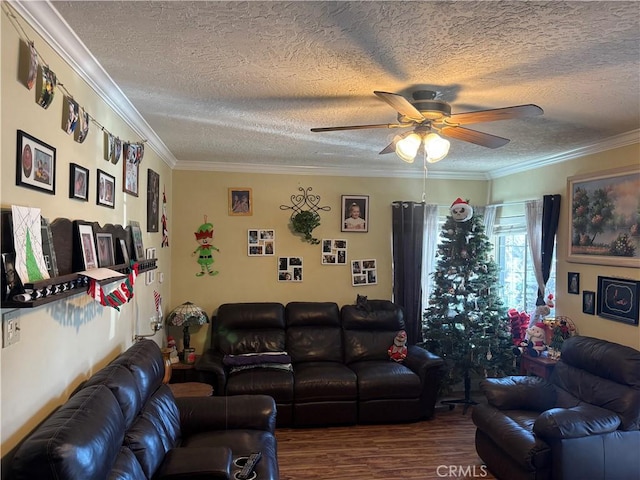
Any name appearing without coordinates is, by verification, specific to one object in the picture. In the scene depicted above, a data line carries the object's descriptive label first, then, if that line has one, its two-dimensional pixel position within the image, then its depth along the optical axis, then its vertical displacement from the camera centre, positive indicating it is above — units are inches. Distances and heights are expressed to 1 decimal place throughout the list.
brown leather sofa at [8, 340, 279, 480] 60.7 -39.2
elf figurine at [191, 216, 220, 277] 207.9 -3.1
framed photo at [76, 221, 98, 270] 88.7 -1.2
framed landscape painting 139.3 +9.0
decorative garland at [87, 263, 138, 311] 86.8 -11.1
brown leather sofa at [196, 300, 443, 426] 167.8 -49.6
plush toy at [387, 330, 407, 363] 190.1 -44.8
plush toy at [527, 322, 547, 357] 172.6 -37.0
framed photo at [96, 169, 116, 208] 103.6 +12.1
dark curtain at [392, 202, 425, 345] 214.5 -9.1
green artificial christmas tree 183.2 -27.4
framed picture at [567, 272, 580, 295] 163.9 -14.0
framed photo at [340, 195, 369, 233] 219.5 +14.3
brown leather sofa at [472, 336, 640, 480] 116.0 -48.9
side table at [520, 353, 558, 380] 163.0 -45.3
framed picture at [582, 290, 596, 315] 156.3 -20.1
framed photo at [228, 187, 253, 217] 210.5 +18.8
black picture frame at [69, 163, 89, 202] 87.5 +11.6
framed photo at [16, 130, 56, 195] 67.9 +12.1
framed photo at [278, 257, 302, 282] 213.8 -12.8
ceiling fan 98.4 +26.6
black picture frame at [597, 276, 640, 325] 138.3 -17.3
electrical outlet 63.6 -12.7
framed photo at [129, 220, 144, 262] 129.6 +0.2
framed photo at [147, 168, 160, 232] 155.3 +14.5
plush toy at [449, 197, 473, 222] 182.9 +13.1
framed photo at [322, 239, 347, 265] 217.9 -4.7
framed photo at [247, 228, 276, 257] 211.8 -0.2
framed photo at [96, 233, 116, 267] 99.7 -2.2
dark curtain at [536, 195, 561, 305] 174.4 +6.3
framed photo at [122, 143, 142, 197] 124.0 +20.9
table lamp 186.7 -31.7
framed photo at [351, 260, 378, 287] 219.9 -14.8
